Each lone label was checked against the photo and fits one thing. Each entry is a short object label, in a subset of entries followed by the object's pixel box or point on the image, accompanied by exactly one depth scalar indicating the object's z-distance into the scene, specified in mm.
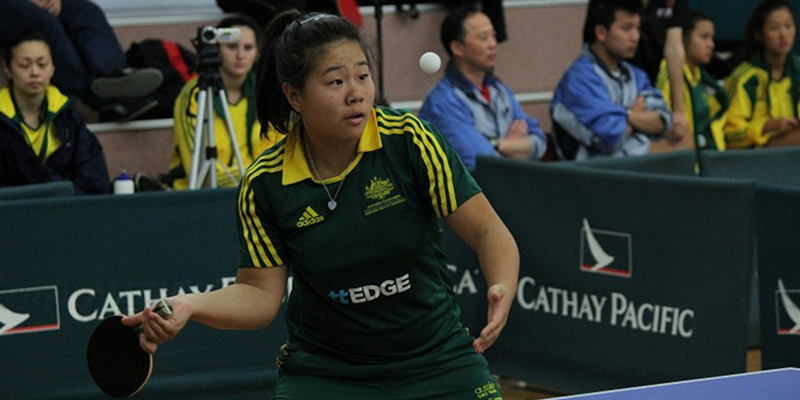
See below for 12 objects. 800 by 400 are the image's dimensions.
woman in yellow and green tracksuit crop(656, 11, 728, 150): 16875
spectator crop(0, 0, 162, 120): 14400
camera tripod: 13570
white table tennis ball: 6816
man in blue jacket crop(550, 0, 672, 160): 14945
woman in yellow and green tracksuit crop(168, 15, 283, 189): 14156
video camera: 13422
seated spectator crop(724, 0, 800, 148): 17297
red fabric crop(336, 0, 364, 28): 14844
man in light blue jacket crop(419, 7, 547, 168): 14031
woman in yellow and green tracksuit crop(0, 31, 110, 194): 13383
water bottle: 13758
